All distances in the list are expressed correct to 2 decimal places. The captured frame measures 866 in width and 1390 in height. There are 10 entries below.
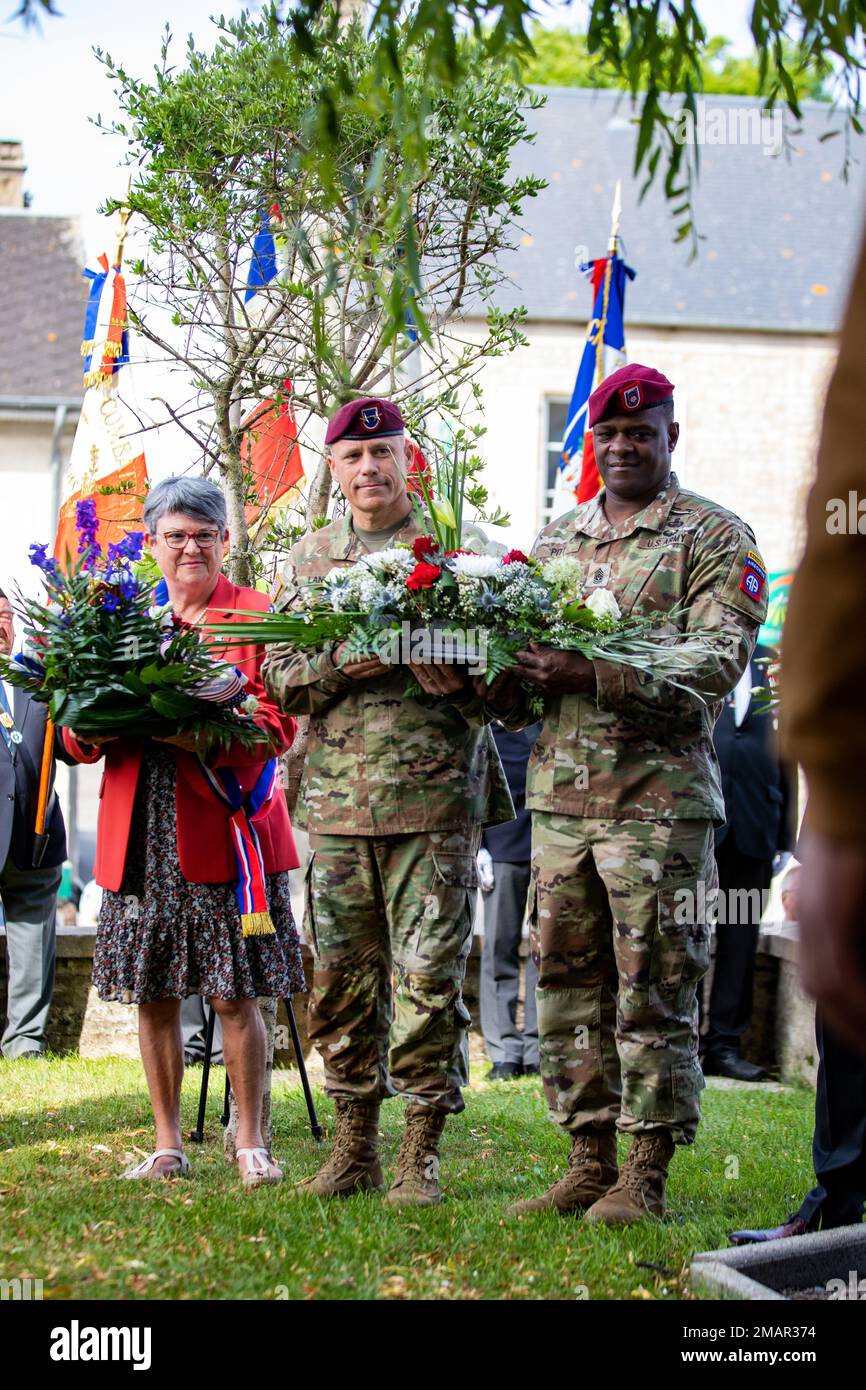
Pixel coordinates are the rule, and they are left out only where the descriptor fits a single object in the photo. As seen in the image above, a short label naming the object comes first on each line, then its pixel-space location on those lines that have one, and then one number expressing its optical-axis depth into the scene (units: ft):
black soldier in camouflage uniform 15.08
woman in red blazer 16.92
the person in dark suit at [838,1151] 14.01
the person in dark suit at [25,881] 27.17
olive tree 19.25
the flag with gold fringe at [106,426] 24.99
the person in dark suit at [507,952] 27.53
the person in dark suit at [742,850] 28.32
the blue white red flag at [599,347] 33.76
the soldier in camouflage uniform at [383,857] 16.05
